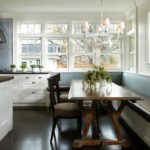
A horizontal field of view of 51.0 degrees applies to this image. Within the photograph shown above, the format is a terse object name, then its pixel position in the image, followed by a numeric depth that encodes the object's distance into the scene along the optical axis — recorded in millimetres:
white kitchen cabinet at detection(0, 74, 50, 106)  4013
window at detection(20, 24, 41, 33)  4393
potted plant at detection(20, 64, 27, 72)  4164
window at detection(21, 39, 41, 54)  4410
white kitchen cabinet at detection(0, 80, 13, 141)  2306
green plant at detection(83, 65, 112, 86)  2396
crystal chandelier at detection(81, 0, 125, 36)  2800
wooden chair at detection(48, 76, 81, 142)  2281
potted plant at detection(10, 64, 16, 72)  4113
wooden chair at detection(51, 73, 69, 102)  2953
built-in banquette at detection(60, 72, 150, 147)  2146
